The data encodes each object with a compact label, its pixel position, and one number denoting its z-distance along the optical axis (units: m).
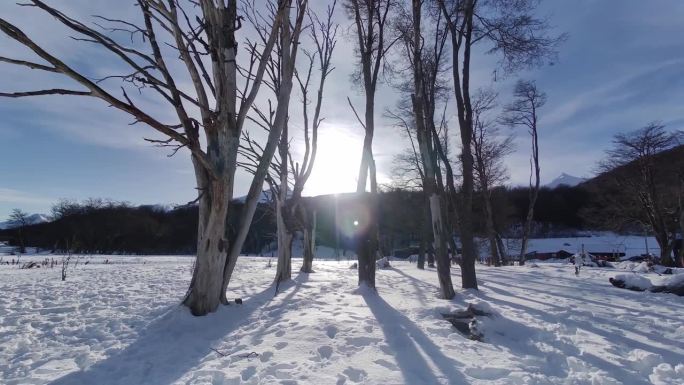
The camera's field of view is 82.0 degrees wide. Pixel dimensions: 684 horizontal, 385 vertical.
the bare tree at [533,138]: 19.19
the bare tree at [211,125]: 5.28
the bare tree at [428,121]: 7.18
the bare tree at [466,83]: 8.22
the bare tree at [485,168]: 20.01
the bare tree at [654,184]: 18.67
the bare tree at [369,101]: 8.22
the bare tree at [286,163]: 10.28
